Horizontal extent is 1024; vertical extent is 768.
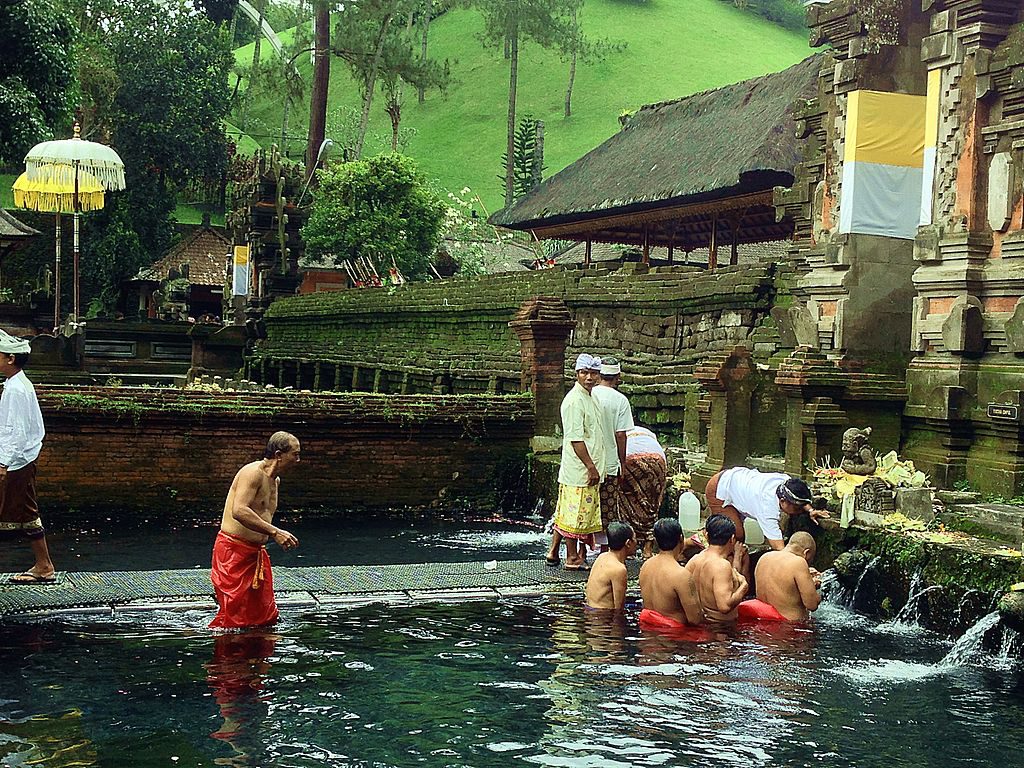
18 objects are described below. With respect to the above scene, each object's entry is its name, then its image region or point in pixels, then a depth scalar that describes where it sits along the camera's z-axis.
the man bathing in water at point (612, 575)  9.27
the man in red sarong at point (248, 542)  8.30
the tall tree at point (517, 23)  61.56
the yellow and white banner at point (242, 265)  36.91
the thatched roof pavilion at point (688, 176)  21.81
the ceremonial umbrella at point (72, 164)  19.47
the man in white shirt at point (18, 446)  8.84
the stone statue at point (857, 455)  10.82
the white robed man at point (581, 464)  10.31
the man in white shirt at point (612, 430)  10.52
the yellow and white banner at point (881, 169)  12.58
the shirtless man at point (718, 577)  8.91
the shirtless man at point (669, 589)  8.85
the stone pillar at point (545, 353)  16.72
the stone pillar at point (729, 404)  12.34
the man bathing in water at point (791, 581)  9.04
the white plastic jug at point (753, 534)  10.38
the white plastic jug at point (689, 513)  11.63
